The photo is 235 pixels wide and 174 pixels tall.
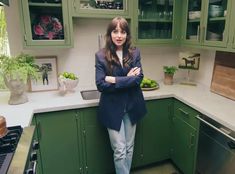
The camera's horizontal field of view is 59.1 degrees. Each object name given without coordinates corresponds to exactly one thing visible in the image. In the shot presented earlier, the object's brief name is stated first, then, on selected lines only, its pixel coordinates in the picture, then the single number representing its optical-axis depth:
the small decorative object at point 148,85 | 2.25
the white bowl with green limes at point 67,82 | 2.10
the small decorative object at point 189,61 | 2.38
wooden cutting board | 2.01
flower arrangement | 1.98
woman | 1.69
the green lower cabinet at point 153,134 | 2.16
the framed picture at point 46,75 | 2.24
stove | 0.98
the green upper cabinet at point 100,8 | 1.99
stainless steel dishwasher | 1.55
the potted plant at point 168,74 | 2.49
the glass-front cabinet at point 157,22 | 2.27
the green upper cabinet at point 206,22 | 1.83
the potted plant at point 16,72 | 1.68
